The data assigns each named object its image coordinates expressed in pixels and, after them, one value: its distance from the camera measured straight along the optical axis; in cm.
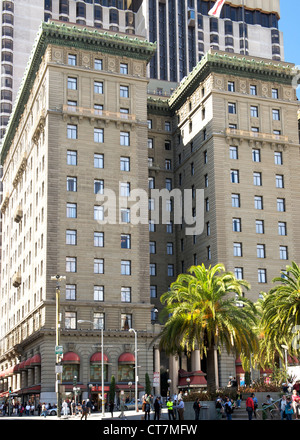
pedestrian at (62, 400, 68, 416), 6003
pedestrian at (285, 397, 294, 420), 3656
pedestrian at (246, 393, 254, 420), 4075
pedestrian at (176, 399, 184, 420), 4572
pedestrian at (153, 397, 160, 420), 4775
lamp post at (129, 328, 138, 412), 7400
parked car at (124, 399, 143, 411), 7109
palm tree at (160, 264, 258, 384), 5197
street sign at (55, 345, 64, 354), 5459
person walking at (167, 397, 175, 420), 4666
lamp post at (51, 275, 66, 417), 5391
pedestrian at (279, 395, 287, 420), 3798
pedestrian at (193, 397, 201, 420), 4541
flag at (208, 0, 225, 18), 7529
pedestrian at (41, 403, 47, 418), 6504
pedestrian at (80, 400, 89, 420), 5156
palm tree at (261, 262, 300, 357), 5088
